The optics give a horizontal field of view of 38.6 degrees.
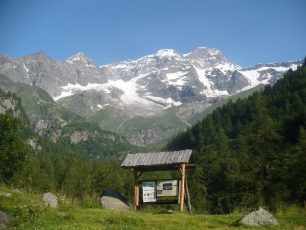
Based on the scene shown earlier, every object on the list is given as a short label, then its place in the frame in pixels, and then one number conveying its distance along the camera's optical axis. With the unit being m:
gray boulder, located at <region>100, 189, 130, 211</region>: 36.83
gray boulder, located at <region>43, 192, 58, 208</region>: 28.84
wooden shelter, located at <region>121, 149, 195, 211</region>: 36.12
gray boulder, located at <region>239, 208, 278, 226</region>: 23.45
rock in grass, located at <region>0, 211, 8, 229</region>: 21.65
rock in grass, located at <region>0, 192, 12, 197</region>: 28.53
